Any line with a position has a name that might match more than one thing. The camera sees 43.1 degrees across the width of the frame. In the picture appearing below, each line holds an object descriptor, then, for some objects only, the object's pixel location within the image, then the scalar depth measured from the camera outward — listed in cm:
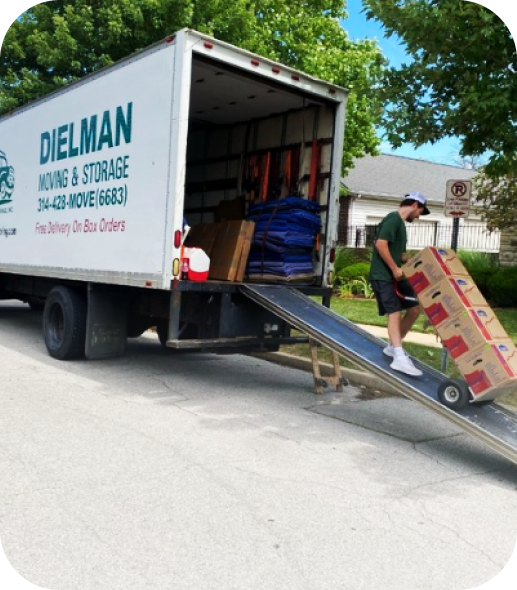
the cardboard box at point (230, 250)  780
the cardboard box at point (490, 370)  518
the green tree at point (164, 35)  1478
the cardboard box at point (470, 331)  546
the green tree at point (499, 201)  1930
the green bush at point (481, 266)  1607
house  2553
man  634
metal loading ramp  509
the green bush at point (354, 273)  1855
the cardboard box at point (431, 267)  600
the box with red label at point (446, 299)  574
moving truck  686
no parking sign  796
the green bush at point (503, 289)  1516
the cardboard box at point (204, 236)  835
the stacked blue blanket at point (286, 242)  793
